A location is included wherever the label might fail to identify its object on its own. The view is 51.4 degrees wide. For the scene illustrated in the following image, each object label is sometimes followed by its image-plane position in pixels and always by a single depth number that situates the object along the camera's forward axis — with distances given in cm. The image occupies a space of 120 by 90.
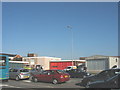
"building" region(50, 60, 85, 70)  3701
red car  1174
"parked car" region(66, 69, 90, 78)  1658
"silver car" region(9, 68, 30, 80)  1413
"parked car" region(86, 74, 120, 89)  568
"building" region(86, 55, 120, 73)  2875
